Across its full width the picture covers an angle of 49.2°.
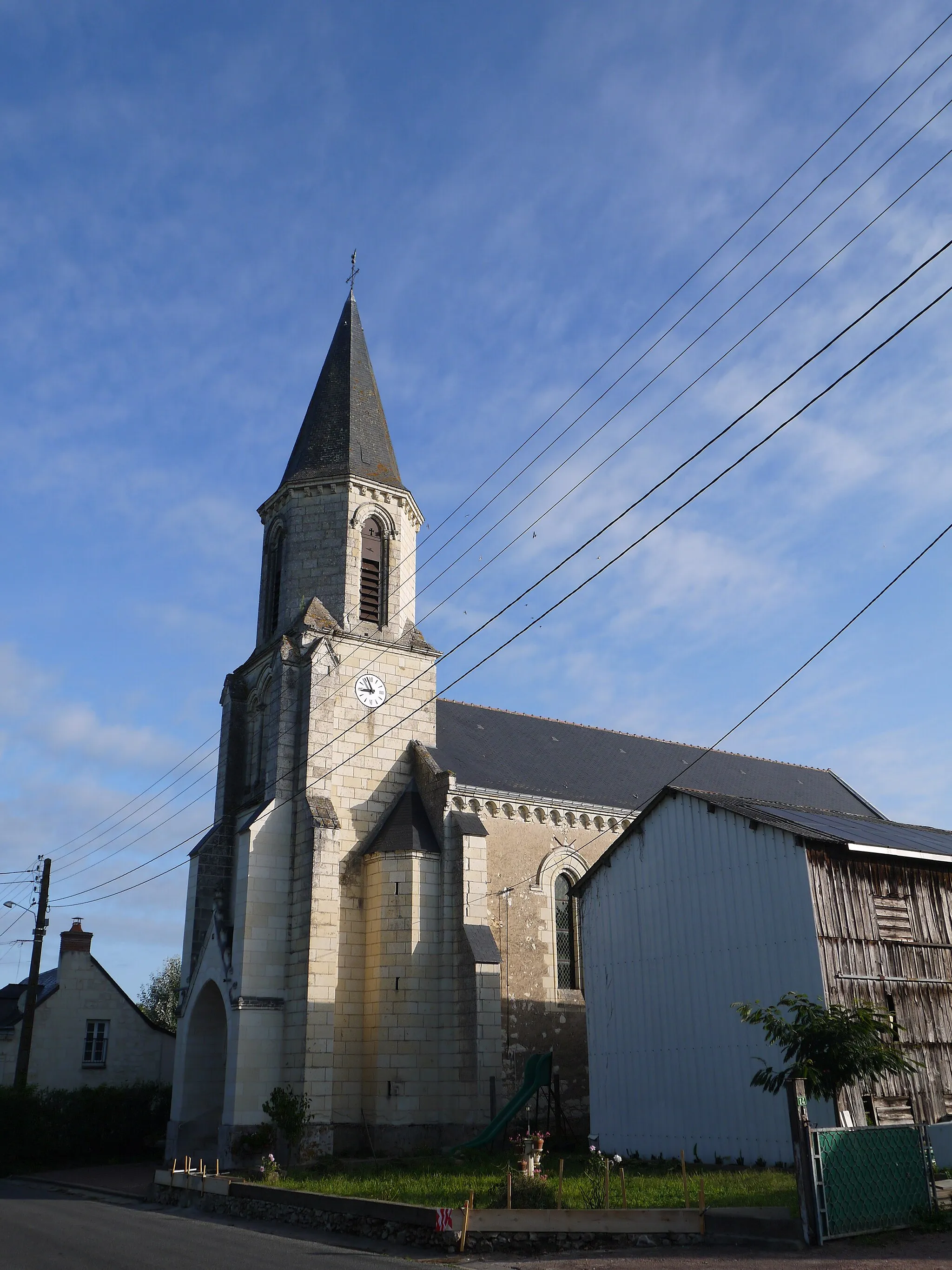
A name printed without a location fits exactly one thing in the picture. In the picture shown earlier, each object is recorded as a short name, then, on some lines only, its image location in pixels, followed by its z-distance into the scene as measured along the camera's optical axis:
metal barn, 16.66
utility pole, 26.16
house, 29.86
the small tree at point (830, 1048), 12.91
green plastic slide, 20.69
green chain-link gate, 11.55
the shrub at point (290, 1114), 20.94
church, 22.33
